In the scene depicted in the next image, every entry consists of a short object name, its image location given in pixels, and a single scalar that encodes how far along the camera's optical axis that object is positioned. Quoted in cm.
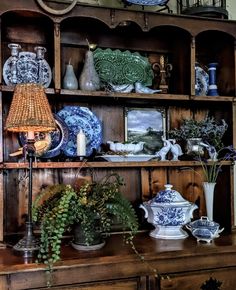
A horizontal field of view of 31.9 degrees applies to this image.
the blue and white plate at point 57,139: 217
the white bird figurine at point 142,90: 224
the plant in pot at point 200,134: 231
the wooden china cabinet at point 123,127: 183
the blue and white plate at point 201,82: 240
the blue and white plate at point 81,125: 224
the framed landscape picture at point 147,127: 239
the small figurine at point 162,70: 238
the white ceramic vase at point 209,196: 226
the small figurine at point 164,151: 230
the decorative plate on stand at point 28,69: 206
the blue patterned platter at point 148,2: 216
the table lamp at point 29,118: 178
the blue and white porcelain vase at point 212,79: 239
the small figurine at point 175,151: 231
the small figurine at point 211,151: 231
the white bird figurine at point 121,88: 221
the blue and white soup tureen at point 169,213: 212
